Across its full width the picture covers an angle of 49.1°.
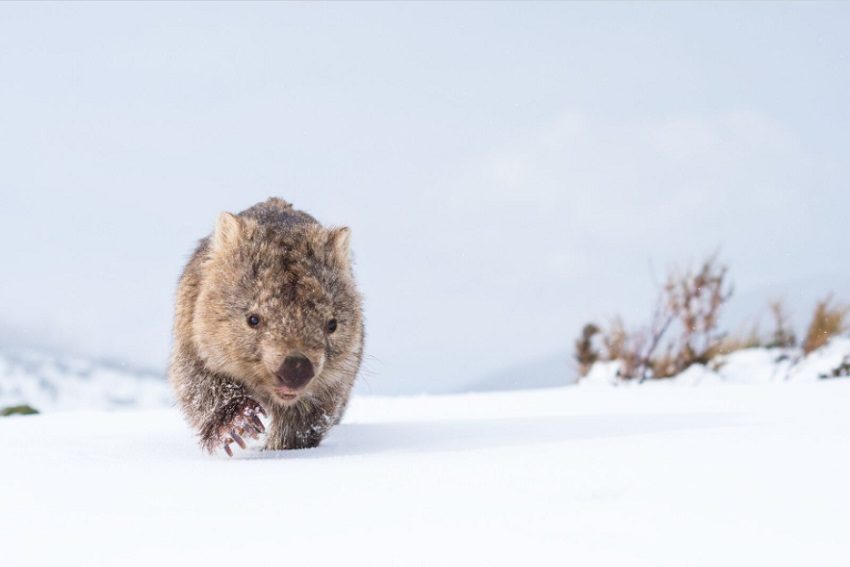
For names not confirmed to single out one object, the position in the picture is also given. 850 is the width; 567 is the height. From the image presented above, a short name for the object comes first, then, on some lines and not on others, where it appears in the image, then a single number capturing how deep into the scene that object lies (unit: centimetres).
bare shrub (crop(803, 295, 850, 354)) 1055
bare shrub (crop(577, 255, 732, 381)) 1049
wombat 404
